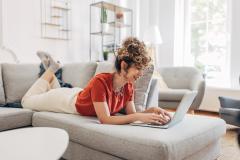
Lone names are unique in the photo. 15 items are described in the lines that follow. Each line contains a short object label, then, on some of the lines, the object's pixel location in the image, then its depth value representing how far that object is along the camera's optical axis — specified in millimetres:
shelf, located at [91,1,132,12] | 4465
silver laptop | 1432
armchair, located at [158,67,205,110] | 3426
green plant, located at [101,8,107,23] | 4547
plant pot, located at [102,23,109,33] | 4566
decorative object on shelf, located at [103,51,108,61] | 4449
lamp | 4461
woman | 1521
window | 4344
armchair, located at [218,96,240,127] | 2541
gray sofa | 1266
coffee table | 1115
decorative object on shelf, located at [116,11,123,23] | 4754
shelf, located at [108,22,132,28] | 4741
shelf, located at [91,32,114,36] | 4516
